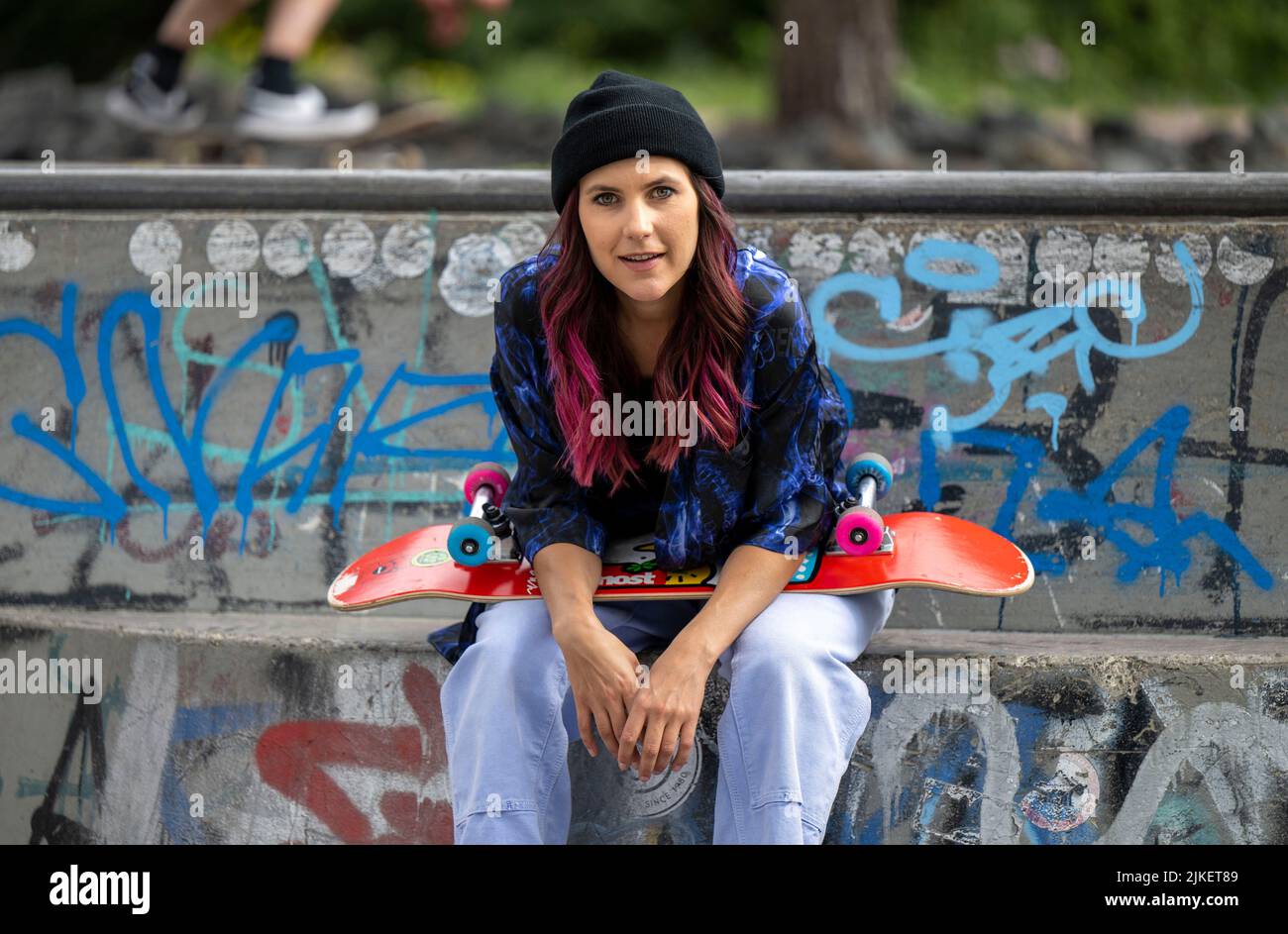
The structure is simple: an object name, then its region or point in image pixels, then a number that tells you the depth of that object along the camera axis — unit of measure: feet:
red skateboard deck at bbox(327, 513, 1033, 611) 10.11
